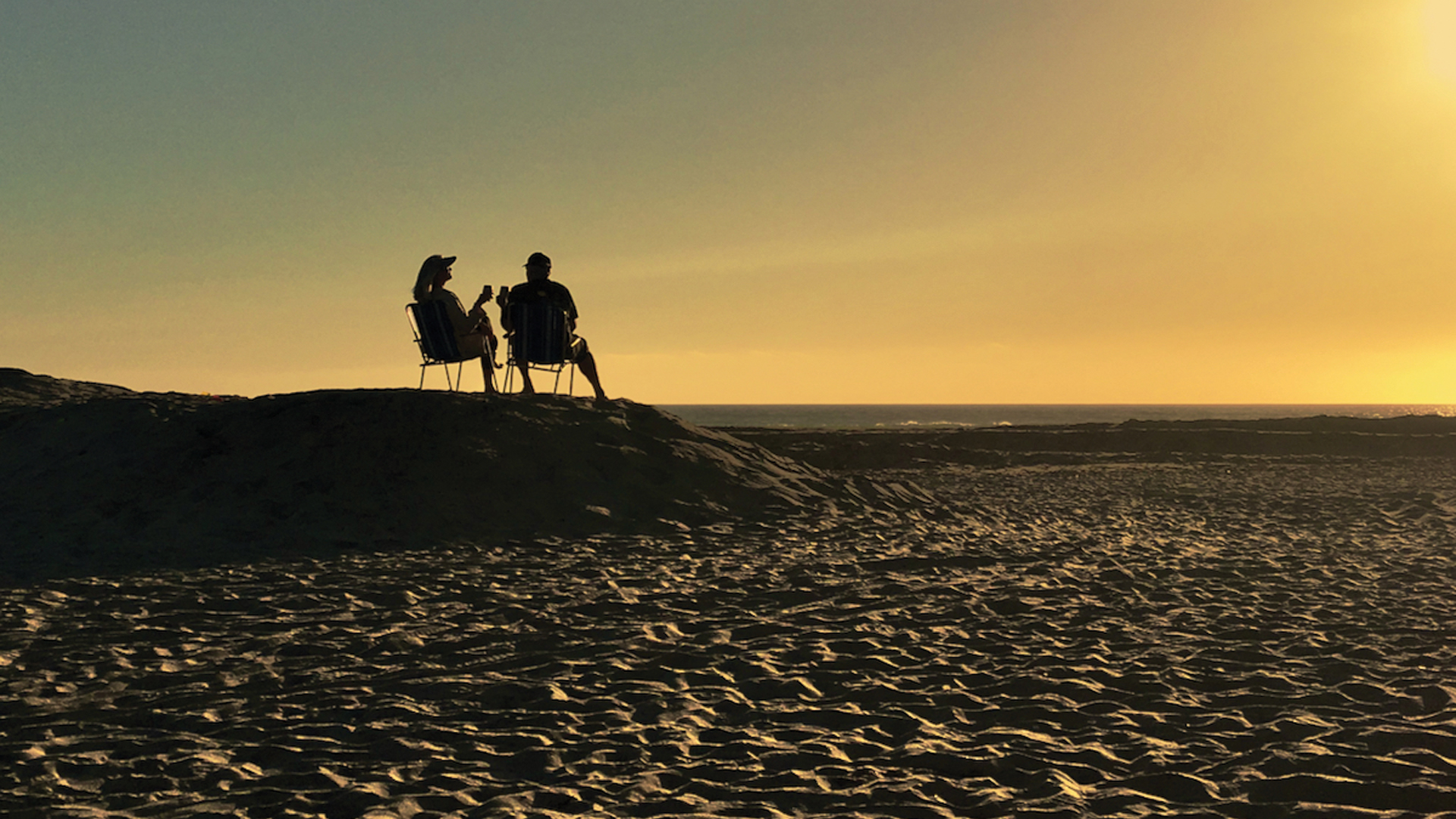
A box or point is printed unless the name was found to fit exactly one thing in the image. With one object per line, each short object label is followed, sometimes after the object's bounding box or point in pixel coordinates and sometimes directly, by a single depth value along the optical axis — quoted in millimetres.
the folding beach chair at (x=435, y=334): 11859
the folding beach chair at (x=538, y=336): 12461
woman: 11758
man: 12602
